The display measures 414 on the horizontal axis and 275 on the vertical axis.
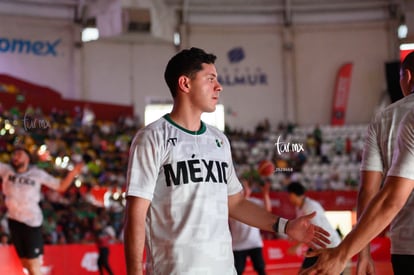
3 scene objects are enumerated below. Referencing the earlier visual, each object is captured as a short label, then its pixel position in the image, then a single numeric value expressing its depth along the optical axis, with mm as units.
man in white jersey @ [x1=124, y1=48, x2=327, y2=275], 6687
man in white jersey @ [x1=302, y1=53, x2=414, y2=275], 5493
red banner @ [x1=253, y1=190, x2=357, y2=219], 21452
